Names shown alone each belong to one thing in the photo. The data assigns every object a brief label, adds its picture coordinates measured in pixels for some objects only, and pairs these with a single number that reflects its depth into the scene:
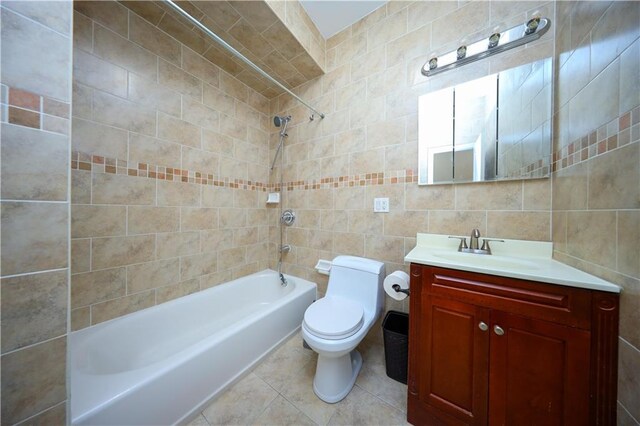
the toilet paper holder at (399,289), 1.22
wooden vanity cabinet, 0.68
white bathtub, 0.85
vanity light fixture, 1.10
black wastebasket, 1.30
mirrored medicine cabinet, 1.12
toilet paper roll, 1.22
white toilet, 1.12
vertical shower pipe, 2.11
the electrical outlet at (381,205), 1.59
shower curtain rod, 1.00
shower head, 1.95
